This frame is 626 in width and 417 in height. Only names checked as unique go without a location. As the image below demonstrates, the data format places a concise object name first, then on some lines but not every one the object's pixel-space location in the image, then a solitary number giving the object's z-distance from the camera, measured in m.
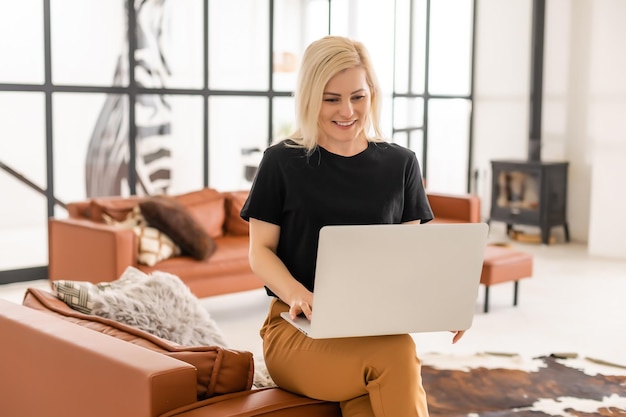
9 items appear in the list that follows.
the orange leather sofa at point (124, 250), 4.86
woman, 2.22
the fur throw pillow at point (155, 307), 2.64
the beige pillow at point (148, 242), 4.94
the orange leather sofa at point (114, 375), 1.95
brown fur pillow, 5.11
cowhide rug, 3.67
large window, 6.23
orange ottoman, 5.40
